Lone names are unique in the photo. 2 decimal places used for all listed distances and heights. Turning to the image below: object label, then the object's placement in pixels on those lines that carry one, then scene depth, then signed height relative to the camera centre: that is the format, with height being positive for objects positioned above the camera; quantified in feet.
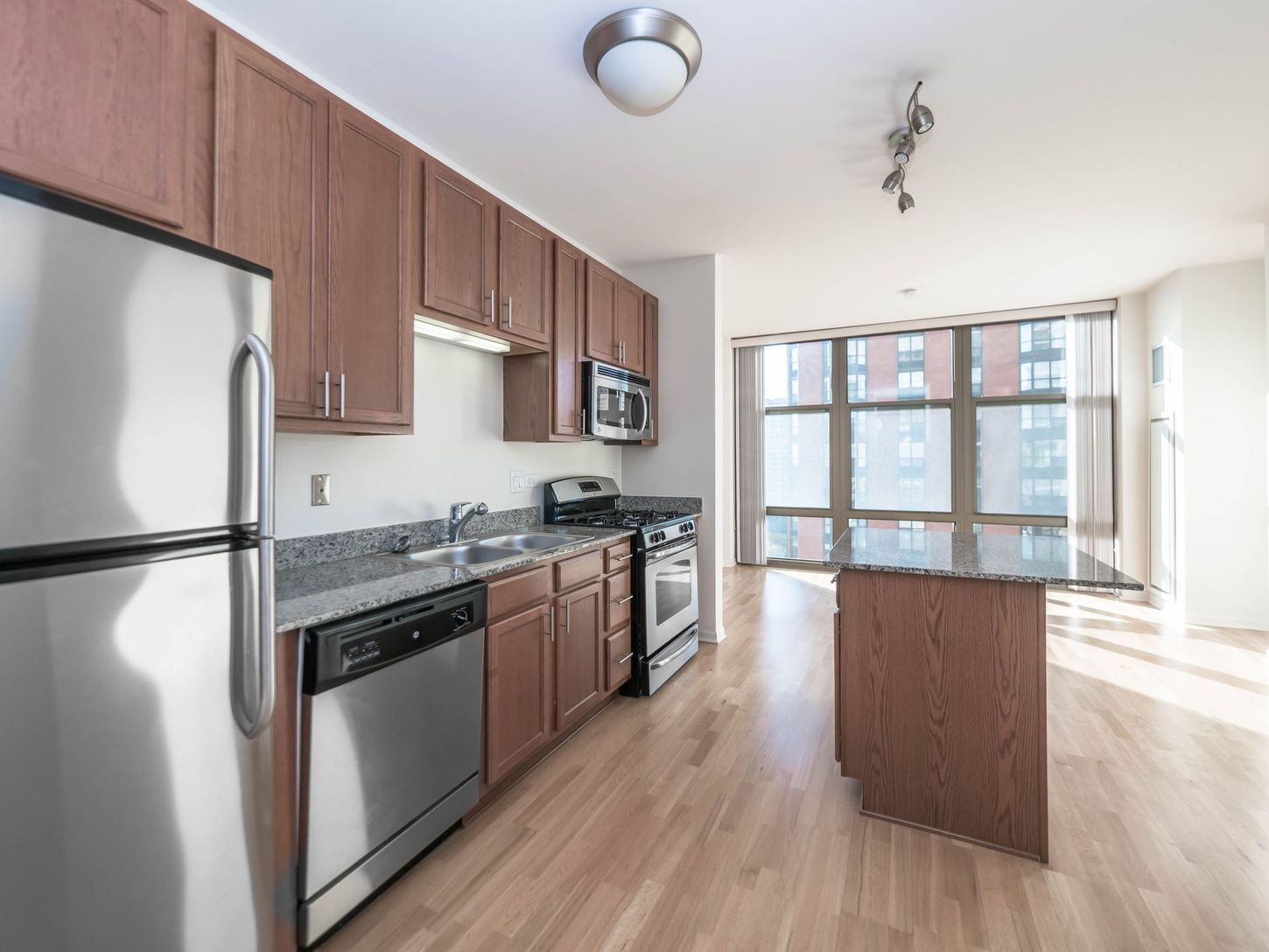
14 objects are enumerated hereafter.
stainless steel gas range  9.91 -1.84
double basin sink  7.91 -1.13
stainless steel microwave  10.57 +1.46
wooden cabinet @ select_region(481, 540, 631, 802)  6.70 -2.53
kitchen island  5.90 -2.37
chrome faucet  8.46 -0.65
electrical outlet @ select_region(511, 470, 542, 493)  10.52 -0.10
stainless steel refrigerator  2.90 -0.66
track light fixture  6.81 +4.34
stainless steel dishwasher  4.62 -2.50
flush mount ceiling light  5.59 +4.32
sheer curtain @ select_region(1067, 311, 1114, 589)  16.26 +1.13
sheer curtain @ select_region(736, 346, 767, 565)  20.93 +0.69
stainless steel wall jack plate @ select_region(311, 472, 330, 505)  6.82 -0.17
